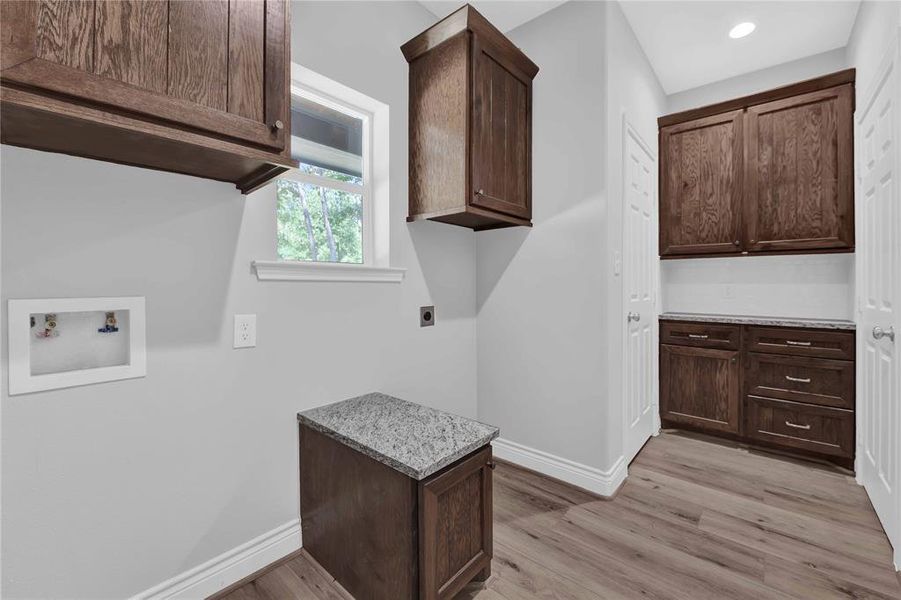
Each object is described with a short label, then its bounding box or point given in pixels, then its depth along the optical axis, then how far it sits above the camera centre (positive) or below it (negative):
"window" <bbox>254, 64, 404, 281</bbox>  1.83 +0.55
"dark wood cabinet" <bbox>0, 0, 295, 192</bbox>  0.88 +0.56
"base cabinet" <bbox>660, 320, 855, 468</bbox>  2.54 -0.62
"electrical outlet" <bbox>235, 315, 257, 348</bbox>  1.56 -0.12
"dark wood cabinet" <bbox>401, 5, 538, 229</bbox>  1.98 +0.95
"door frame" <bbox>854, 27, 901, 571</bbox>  1.67 +0.28
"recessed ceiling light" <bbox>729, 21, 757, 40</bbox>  2.56 +1.76
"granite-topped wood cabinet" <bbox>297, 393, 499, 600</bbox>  1.29 -0.72
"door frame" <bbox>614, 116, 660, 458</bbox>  3.02 +0.13
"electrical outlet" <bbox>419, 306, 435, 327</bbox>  2.33 -0.10
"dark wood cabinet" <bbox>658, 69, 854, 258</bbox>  2.66 +0.91
